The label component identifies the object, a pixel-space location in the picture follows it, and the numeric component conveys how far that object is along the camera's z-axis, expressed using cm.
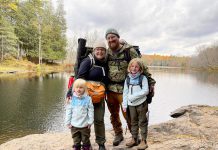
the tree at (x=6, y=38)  3872
